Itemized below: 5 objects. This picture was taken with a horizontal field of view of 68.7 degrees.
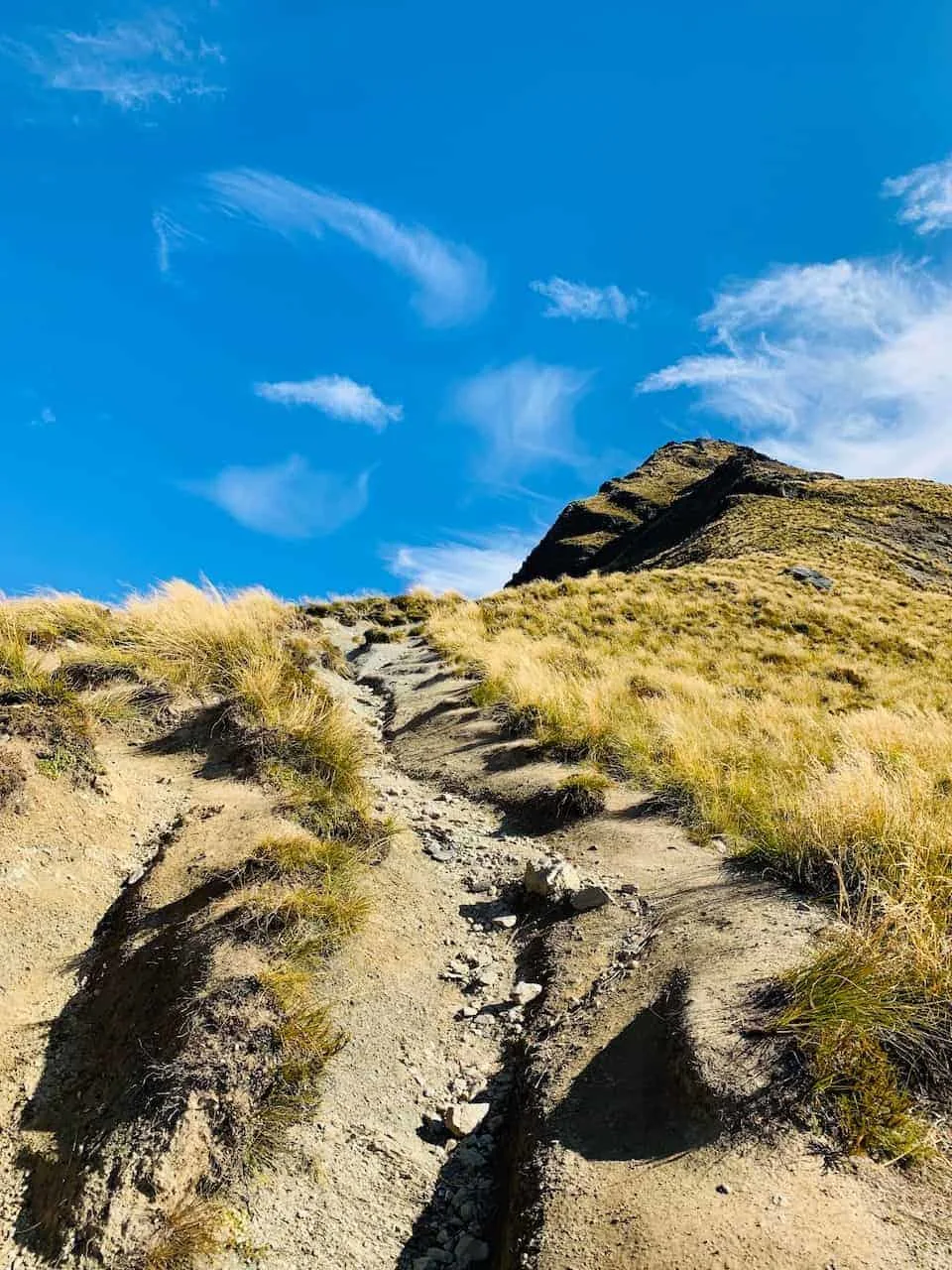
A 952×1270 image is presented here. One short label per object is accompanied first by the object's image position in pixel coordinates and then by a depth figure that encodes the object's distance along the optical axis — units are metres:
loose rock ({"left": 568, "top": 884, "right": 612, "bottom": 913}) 5.45
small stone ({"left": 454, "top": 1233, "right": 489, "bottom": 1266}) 2.98
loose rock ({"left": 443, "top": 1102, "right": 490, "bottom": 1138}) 3.61
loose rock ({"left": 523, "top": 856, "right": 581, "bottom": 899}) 5.67
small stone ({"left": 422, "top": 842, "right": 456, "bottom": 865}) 6.57
